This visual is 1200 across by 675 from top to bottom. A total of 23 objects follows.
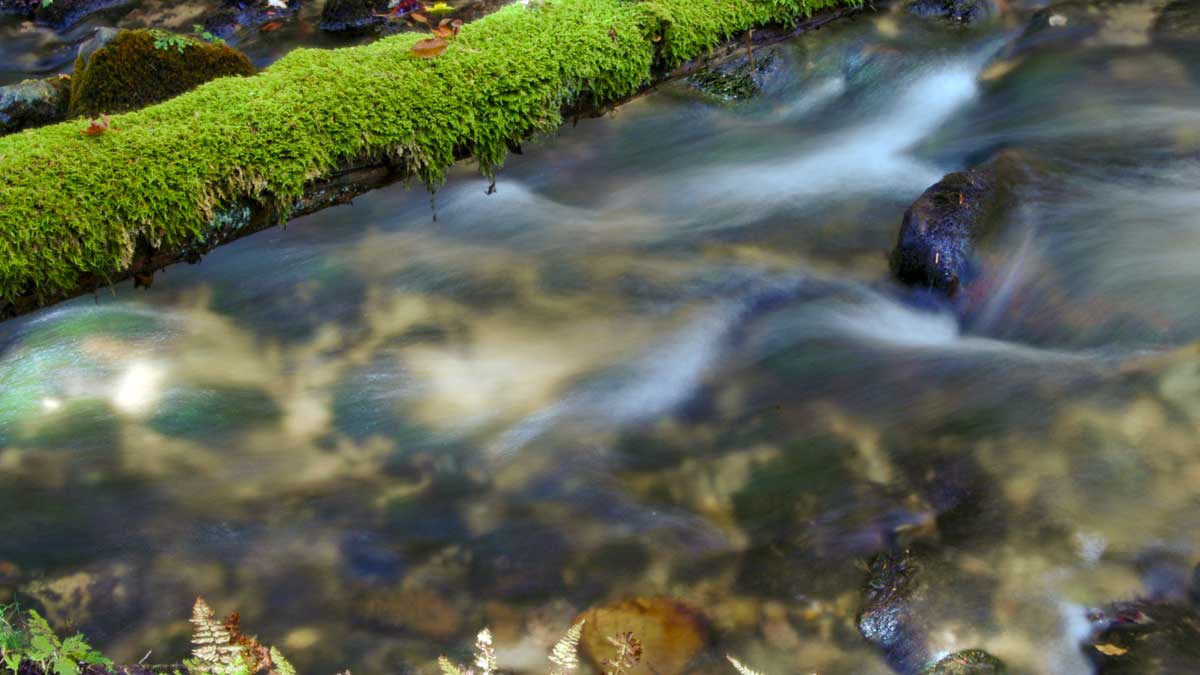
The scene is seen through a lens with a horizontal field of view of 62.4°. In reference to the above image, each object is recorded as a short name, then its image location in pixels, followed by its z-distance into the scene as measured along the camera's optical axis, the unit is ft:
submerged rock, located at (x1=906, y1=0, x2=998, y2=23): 28.86
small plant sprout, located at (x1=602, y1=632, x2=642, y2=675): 12.72
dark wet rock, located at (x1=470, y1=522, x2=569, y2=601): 14.53
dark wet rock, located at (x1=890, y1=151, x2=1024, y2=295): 19.29
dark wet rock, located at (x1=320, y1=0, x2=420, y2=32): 33.71
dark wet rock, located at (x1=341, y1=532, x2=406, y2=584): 14.97
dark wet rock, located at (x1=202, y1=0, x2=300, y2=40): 34.24
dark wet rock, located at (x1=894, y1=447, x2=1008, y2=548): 13.67
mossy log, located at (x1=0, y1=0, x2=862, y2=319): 13.48
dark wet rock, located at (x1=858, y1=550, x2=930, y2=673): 12.36
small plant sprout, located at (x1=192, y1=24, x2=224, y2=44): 27.49
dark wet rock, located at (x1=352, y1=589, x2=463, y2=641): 13.92
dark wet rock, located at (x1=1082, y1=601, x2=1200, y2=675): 11.45
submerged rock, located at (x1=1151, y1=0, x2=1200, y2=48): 26.23
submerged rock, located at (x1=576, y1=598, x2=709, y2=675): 12.88
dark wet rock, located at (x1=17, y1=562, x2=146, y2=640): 14.56
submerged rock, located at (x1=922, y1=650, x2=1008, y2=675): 11.87
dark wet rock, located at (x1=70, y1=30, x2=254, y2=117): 25.29
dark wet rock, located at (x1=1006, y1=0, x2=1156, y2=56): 27.25
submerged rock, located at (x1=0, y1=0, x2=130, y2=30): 36.19
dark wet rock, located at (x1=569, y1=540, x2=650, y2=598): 14.47
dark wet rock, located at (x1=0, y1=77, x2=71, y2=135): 27.09
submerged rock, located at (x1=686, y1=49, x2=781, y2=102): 28.68
